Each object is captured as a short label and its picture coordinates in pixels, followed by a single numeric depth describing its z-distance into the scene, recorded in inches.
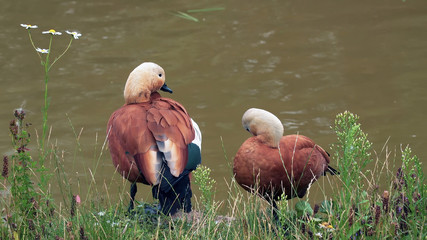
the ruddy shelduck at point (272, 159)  430.9
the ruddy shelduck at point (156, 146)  405.4
